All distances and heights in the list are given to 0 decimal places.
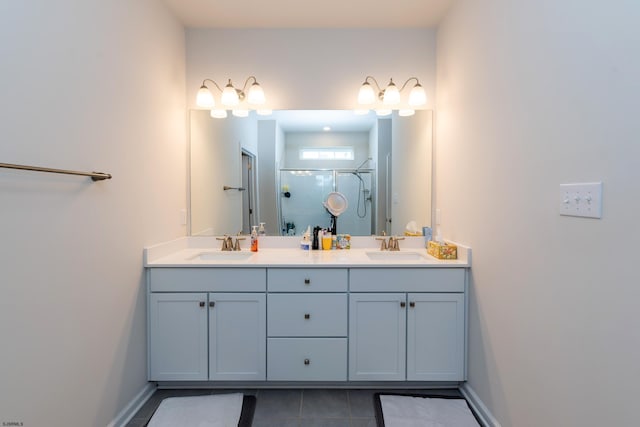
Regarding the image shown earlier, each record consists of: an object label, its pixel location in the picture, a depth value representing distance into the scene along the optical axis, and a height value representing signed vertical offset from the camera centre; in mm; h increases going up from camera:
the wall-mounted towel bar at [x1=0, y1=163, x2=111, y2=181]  999 +132
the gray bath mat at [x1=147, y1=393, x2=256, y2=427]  1638 -1163
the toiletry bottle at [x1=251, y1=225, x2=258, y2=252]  2338 -269
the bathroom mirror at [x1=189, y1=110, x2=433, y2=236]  2385 +282
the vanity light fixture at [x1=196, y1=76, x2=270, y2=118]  2256 +806
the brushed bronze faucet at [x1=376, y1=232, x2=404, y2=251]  2344 -289
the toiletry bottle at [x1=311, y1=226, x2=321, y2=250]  2368 -278
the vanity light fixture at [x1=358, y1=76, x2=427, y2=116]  2252 +825
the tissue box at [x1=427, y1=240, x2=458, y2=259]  1978 -289
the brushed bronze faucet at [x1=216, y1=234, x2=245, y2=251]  2326 -292
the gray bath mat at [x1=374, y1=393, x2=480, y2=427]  1642 -1161
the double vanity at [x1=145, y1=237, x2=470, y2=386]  1861 -705
